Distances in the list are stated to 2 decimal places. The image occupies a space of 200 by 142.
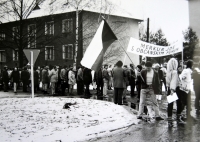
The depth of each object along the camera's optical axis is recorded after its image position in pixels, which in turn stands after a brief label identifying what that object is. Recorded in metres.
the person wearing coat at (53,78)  17.53
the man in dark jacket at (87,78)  16.50
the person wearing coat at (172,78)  8.83
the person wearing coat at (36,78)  18.56
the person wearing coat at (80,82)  17.67
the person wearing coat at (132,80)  16.25
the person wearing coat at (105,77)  16.12
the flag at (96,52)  7.72
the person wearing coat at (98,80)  16.23
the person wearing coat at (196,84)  10.43
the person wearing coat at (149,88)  9.02
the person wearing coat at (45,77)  18.56
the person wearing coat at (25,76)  18.69
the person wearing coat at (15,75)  18.25
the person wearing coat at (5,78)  19.75
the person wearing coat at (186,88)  9.11
